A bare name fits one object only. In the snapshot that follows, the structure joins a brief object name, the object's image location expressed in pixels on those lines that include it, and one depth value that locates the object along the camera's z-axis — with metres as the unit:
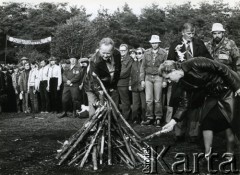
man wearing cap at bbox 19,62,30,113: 15.81
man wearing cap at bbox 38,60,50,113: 15.05
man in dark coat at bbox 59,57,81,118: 13.31
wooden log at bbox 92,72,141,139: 6.40
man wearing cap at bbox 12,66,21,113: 16.69
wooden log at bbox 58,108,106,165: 6.15
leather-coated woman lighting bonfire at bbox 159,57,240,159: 5.47
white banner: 38.66
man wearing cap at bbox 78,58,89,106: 13.21
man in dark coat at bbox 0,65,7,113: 16.11
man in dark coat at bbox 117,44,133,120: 11.55
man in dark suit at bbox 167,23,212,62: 8.11
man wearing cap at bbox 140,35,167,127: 10.35
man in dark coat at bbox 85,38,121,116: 6.46
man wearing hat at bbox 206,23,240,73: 8.02
